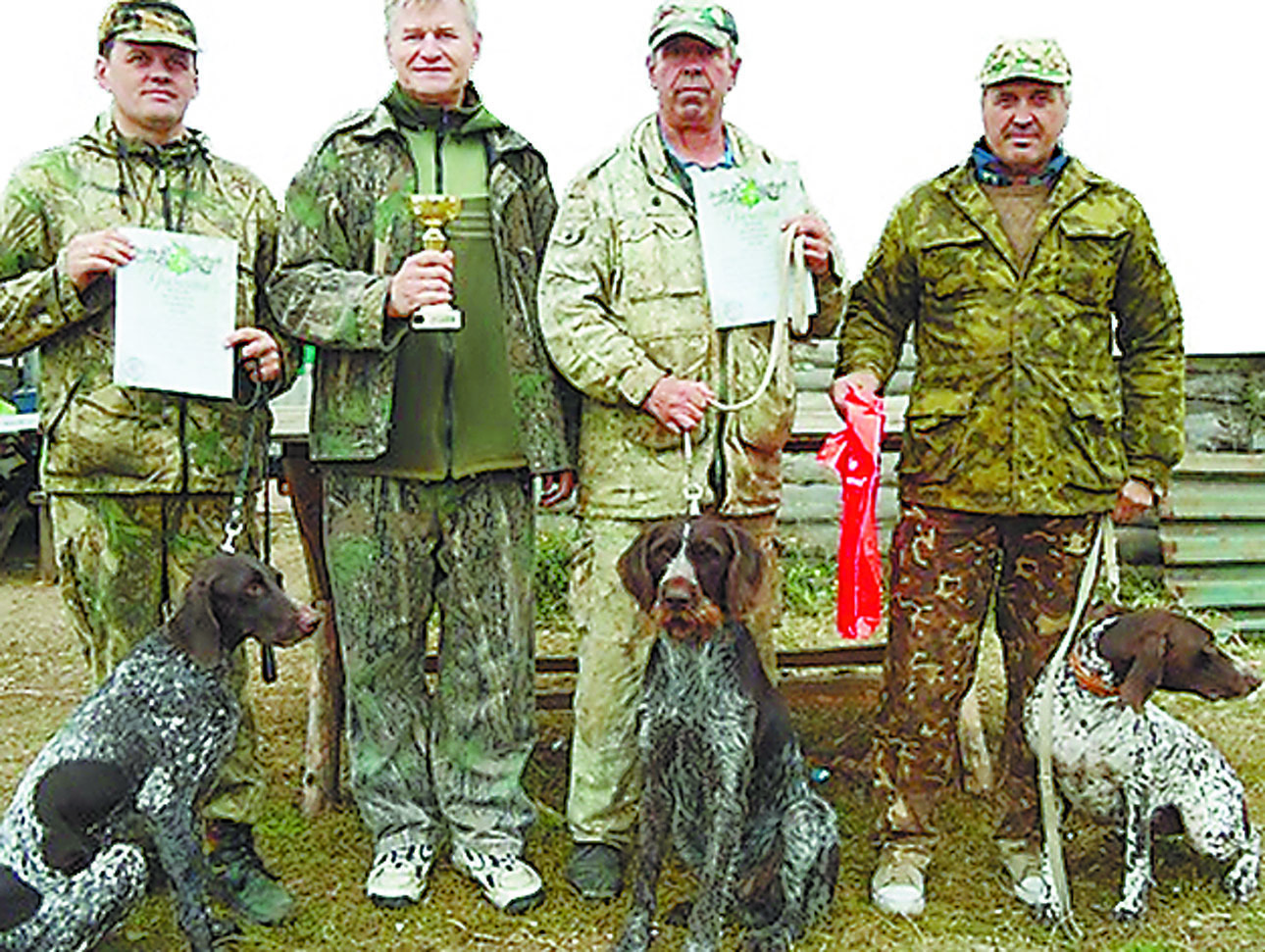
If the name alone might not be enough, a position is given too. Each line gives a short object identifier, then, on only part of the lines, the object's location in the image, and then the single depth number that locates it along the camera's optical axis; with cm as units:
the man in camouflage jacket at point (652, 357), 367
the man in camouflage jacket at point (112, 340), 351
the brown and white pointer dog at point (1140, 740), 366
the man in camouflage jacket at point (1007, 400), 367
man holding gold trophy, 367
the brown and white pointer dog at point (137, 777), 320
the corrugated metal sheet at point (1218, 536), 754
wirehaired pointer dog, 351
